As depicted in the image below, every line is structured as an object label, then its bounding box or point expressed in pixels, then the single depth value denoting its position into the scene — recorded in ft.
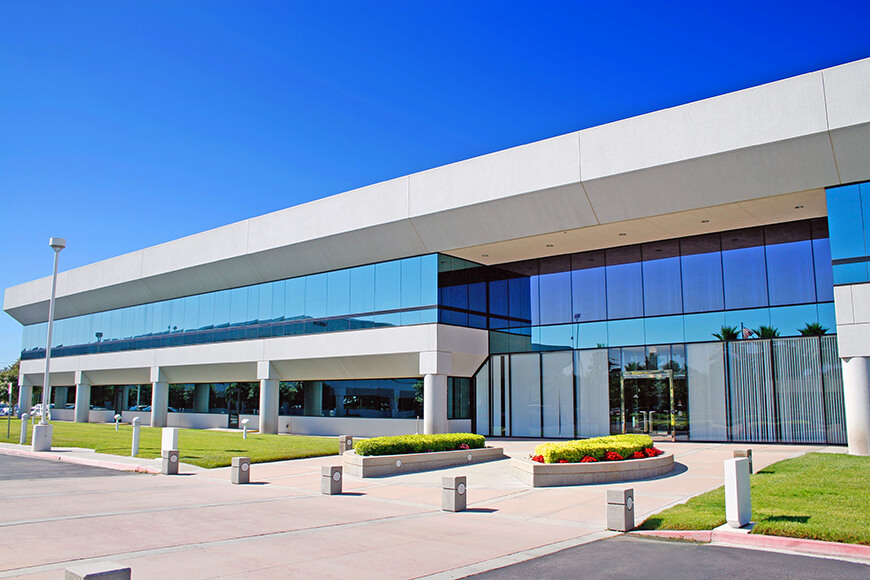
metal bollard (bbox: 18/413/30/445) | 98.81
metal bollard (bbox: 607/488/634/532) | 36.42
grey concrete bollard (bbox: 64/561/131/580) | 17.02
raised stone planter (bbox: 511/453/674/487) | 54.24
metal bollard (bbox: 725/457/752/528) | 33.91
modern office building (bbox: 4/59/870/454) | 69.21
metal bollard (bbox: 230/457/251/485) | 58.85
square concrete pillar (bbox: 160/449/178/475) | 65.00
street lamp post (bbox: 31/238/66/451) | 88.02
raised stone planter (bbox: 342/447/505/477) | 61.98
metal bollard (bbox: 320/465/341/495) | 52.34
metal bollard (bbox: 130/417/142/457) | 79.81
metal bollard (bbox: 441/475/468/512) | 44.11
